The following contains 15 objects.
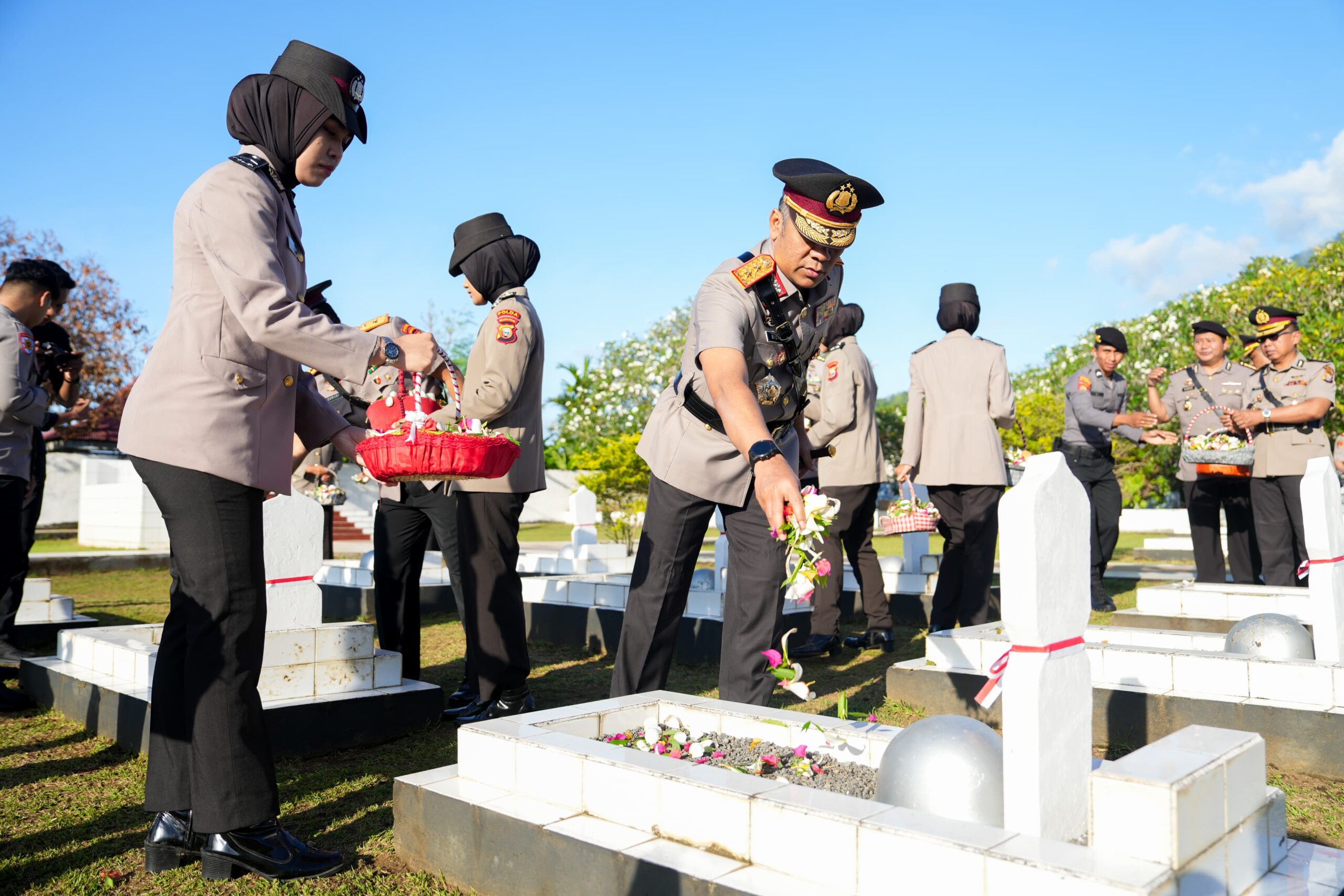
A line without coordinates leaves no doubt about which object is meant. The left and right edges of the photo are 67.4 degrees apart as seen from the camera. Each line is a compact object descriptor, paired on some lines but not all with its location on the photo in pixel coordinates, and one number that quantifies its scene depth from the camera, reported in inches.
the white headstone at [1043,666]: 91.0
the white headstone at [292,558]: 190.1
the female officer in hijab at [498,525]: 189.5
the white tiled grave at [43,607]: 282.2
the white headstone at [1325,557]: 164.1
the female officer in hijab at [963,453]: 256.1
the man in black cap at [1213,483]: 325.7
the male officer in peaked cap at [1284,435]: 289.6
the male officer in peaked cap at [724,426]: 139.6
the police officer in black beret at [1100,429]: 340.2
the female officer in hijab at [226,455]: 114.9
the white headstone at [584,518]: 440.1
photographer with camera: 213.9
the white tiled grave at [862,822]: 81.4
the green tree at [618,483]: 792.1
